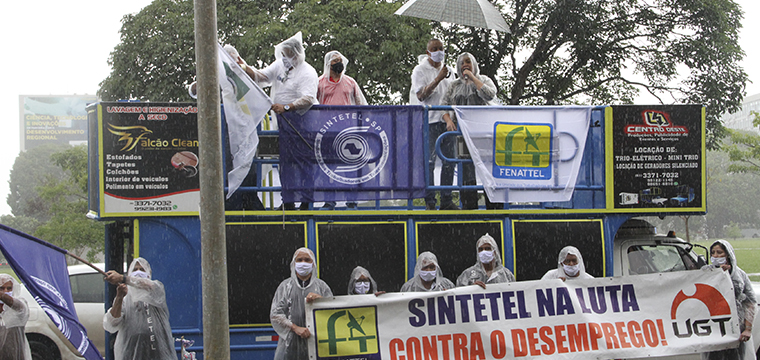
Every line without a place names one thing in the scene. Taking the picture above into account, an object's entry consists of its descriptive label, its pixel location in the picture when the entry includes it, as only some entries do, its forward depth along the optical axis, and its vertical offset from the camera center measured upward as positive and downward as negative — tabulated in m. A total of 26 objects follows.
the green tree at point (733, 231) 194.62 -9.27
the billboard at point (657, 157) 14.62 +0.10
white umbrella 17.92 +2.08
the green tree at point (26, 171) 192.82 +0.95
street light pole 11.54 -0.32
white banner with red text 12.48 -1.41
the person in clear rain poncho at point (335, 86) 15.71 +0.99
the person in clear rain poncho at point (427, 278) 12.94 -1.00
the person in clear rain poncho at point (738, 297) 13.81 -1.31
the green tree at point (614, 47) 35.31 +3.19
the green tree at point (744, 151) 51.75 +0.65
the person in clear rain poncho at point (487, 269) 13.35 -0.96
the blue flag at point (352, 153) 13.87 +0.19
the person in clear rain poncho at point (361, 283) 12.92 -1.03
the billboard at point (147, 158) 13.12 +0.17
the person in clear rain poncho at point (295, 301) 12.30 -1.13
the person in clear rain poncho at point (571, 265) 13.48 -0.93
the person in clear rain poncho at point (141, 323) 12.39 -1.31
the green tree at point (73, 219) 44.87 -1.41
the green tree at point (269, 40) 30.28 +3.00
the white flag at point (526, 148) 14.55 +0.23
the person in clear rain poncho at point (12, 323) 12.95 -1.35
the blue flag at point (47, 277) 10.41 -0.78
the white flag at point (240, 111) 13.33 +0.61
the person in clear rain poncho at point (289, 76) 14.57 +1.05
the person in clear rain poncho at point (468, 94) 15.05 +0.86
